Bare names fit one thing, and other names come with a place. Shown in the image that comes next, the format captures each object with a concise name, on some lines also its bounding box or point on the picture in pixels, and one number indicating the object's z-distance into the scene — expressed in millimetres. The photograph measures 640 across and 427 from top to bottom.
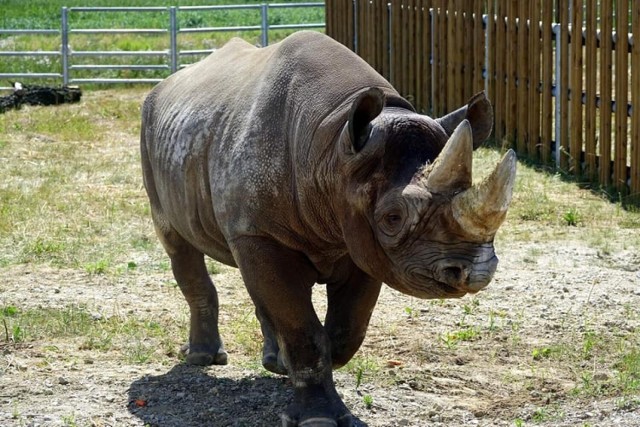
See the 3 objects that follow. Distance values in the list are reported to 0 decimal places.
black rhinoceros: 8387
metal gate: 37367
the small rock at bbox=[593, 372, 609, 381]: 11483
